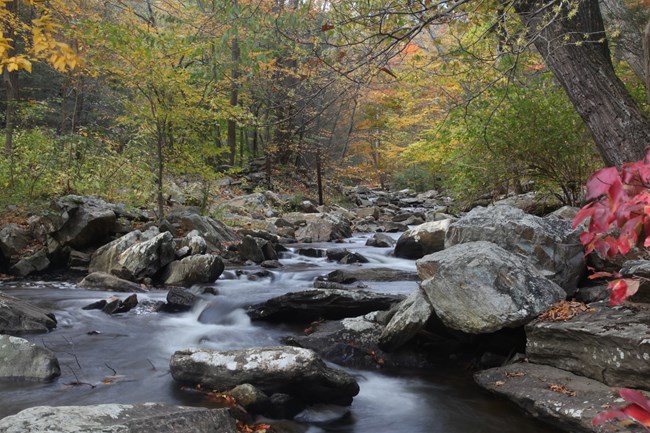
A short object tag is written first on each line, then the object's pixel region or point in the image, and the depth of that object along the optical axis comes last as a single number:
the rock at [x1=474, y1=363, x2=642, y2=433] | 3.68
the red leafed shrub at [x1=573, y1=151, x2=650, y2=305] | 1.66
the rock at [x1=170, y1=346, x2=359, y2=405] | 4.27
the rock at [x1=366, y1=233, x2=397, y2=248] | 11.63
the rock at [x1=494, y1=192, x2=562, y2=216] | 10.66
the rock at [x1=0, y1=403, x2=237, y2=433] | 2.75
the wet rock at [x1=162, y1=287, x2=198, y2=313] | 7.10
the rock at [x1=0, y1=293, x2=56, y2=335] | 5.76
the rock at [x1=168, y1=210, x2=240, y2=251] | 10.90
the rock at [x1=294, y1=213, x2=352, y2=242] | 13.14
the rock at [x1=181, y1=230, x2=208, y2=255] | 9.51
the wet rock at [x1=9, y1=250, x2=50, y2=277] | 8.78
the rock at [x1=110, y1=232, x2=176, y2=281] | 8.48
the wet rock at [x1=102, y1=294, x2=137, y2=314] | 6.89
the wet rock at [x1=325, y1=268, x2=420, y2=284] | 8.37
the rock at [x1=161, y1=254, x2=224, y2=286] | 8.38
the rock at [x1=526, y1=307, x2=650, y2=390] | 3.79
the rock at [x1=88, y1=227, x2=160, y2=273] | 8.87
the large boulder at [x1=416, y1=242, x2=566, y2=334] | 4.73
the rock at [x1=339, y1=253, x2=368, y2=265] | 10.18
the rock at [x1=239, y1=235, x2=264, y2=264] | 10.10
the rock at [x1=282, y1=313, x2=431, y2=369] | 5.44
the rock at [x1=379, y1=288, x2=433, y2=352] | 5.22
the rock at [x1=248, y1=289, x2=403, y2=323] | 6.37
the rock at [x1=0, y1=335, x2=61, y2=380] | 4.55
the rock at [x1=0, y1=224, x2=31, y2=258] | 8.91
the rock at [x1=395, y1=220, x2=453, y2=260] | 10.05
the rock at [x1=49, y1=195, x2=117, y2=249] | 9.40
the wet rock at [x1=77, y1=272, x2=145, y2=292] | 7.98
